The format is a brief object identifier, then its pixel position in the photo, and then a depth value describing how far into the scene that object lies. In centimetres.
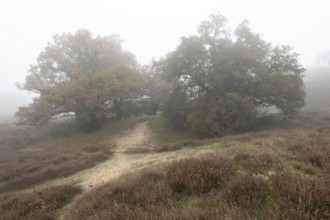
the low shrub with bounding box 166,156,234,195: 490
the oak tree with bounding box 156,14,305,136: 2042
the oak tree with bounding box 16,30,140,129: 2314
